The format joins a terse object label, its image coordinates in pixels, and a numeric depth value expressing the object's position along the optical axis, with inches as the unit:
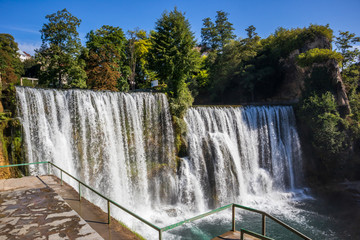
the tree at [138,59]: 1218.6
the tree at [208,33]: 1378.0
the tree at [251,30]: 1502.0
